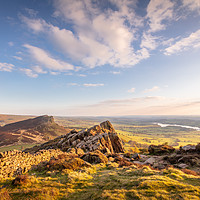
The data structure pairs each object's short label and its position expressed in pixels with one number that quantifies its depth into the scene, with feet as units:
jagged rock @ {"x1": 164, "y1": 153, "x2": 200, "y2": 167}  84.28
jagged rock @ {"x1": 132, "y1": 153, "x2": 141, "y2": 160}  117.11
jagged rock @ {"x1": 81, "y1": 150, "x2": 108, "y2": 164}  93.30
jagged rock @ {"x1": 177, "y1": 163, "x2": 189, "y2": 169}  81.25
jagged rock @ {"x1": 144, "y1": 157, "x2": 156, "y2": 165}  96.84
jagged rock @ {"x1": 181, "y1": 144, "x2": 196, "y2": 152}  111.45
